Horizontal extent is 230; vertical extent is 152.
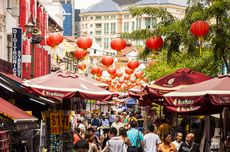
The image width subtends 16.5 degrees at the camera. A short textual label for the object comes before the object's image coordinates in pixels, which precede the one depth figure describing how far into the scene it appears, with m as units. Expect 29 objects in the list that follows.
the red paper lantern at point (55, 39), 31.08
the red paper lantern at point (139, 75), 61.31
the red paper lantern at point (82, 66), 52.69
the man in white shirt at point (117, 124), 26.32
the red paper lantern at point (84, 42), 31.56
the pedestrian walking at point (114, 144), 18.31
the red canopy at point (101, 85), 25.10
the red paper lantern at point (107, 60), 41.11
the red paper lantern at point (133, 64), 45.79
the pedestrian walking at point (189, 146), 17.03
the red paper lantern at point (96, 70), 50.03
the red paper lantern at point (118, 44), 30.41
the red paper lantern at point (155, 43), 25.22
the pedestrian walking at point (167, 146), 17.88
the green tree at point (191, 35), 22.81
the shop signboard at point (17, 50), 31.30
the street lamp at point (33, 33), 26.84
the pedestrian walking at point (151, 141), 20.23
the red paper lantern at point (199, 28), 21.59
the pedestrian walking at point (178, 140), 18.81
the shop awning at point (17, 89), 19.28
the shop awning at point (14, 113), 14.11
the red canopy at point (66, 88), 19.66
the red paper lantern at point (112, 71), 53.97
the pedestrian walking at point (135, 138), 21.02
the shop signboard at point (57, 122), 21.38
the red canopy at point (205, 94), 14.55
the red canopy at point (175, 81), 22.27
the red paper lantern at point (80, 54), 37.11
